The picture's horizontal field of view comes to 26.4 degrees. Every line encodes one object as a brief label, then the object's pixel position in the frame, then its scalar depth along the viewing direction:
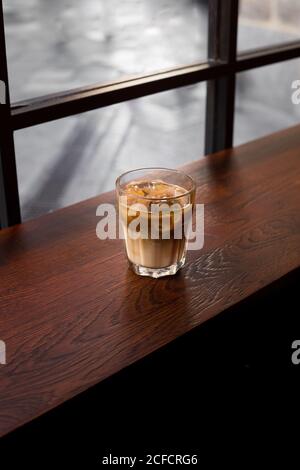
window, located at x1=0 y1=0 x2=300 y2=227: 1.40
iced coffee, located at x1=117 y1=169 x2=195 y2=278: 1.11
